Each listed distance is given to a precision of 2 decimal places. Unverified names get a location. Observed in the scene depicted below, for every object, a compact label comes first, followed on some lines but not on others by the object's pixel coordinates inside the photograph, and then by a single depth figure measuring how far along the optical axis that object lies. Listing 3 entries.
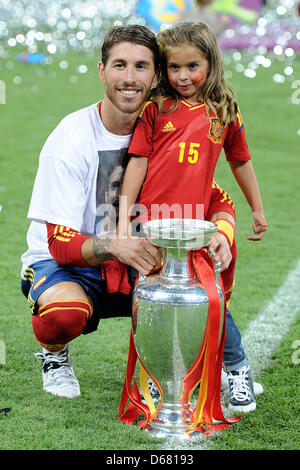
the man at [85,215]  5.35
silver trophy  4.78
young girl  5.53
